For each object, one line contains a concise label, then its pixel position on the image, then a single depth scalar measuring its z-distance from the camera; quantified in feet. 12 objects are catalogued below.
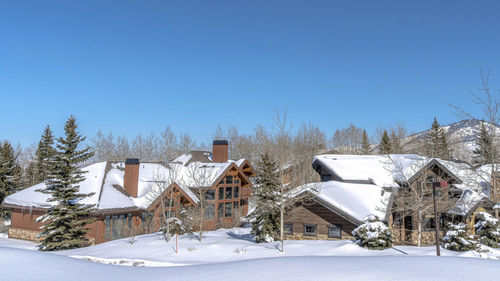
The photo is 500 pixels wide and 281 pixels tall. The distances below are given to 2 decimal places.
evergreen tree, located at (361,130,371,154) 226.17
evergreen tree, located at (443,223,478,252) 53.16
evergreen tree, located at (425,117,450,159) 163.75
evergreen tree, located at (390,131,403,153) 200.12
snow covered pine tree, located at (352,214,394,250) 52.54
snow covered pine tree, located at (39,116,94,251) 69.00
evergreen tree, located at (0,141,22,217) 117.60
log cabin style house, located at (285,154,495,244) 68.90
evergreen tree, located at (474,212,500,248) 58.70
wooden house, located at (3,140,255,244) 80.94
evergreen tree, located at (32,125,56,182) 145.69
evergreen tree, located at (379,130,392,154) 197.36
